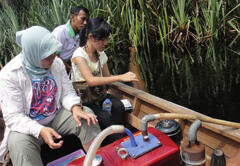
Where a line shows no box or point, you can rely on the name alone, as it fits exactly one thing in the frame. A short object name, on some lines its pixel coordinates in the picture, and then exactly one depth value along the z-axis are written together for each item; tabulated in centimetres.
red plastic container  116
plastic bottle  211
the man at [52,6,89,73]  290
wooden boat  157
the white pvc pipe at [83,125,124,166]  102
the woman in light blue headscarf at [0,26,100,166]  141
